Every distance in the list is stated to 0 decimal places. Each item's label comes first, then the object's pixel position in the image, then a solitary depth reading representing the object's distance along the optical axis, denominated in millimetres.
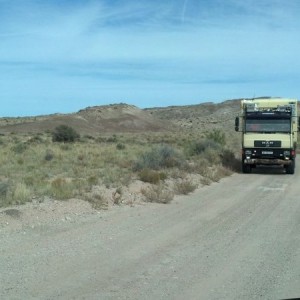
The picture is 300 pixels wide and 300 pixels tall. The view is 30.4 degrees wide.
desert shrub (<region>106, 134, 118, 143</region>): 65225
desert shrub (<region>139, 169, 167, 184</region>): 20359
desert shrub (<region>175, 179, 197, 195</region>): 19500
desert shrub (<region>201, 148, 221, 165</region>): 31355
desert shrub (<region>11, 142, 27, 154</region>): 41084
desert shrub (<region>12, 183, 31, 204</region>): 14783
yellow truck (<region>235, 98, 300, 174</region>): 28734
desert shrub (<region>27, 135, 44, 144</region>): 56231
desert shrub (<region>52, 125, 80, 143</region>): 64812
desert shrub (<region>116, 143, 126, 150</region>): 47625
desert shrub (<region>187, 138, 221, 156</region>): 36156
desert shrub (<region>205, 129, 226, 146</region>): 43050
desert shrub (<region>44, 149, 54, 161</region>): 34781
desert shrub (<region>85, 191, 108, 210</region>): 15236
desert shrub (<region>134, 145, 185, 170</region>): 25161
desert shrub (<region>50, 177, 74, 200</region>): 15680
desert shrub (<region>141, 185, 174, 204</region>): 17094
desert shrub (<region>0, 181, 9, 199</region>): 15617
